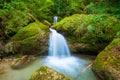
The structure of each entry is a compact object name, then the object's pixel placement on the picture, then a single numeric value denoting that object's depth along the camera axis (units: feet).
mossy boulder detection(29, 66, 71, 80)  6.98
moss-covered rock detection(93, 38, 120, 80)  7.35
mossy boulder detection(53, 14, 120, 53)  11.38
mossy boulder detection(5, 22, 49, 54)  12.62
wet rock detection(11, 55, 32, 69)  10.67
